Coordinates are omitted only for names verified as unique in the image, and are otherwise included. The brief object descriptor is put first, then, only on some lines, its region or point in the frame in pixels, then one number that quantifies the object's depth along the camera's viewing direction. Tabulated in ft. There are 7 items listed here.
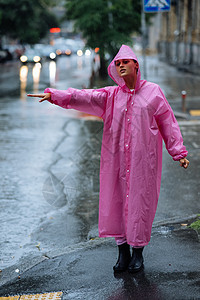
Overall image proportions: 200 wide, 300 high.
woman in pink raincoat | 13.66
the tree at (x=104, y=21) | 73.72
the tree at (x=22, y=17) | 146.00
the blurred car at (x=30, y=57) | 137.18
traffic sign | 46.21
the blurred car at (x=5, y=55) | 160.44
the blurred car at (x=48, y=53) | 157.32
